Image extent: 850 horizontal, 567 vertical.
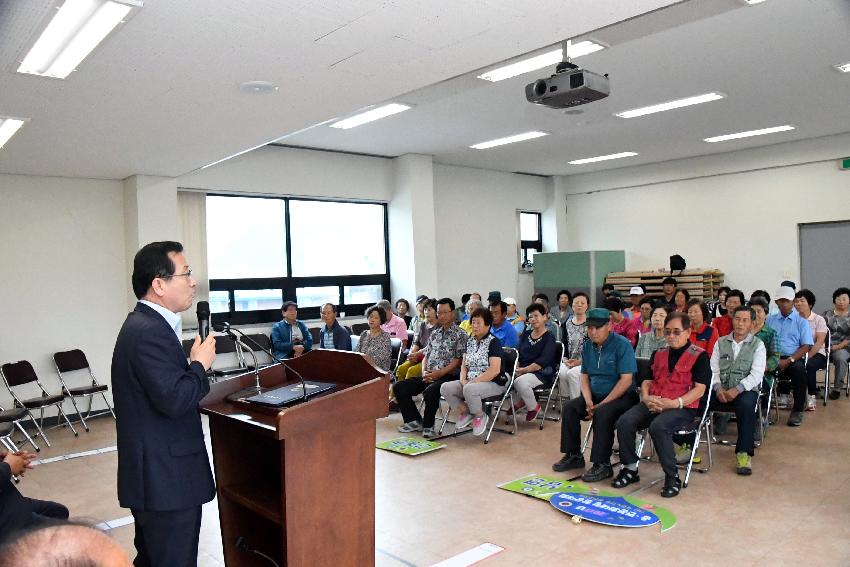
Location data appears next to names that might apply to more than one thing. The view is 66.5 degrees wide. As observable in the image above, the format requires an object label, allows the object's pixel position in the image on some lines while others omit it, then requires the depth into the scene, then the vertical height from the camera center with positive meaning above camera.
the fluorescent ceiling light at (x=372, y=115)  7.29 +1.88
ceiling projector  4.36 +1.23
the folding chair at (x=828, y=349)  6.70 -0.95
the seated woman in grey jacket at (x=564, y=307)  8.72 -0.53
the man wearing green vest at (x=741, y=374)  4.77 -0.88
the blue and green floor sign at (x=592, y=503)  3.90 -1.53
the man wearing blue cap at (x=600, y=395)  4.73 -0.97
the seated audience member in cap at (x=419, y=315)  8.87 -0.59
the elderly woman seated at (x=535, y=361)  6.26 -0.92
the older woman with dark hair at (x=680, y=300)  7.69 -0.44
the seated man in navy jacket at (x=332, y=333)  7.50 -0.66
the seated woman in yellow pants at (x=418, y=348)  7.00 -0.84
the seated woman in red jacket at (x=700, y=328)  5.91 -0.60
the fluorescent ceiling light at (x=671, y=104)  7.46 +1.90
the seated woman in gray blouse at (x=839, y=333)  7.10 -0.86
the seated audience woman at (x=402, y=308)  9.56 -0.50
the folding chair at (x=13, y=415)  5.57 -1.10
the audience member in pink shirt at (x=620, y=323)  7.18 -0.65
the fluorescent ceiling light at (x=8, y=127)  4.91 +1.27
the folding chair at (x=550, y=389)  6.36 -1.18
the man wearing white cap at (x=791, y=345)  6.07 -0.85
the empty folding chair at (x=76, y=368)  6.91 -0.91
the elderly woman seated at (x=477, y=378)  5.87 -0.98
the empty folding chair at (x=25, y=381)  6.43 -0.97
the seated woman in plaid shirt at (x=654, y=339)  5.65 -0.68
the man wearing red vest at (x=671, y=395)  4.48 -0.93
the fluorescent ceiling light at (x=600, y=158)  11.02 +1.89
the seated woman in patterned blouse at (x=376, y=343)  6.91 -0.73
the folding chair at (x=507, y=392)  5.90 -1.15
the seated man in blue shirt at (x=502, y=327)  7.03 -0.64
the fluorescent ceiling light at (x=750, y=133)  9.31 +1.89
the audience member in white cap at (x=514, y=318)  8.17 -0.63
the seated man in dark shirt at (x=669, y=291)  9.24 -0.39
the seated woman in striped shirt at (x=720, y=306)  8.41 -0.62
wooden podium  2.29 -0.74
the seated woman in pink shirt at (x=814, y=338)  6.50 -0.82
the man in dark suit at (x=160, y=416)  2.18 -0.46
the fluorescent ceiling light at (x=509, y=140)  9.12 +1.89
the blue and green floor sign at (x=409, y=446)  5.61 -1.53
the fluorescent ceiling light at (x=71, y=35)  3.07 +1.30
